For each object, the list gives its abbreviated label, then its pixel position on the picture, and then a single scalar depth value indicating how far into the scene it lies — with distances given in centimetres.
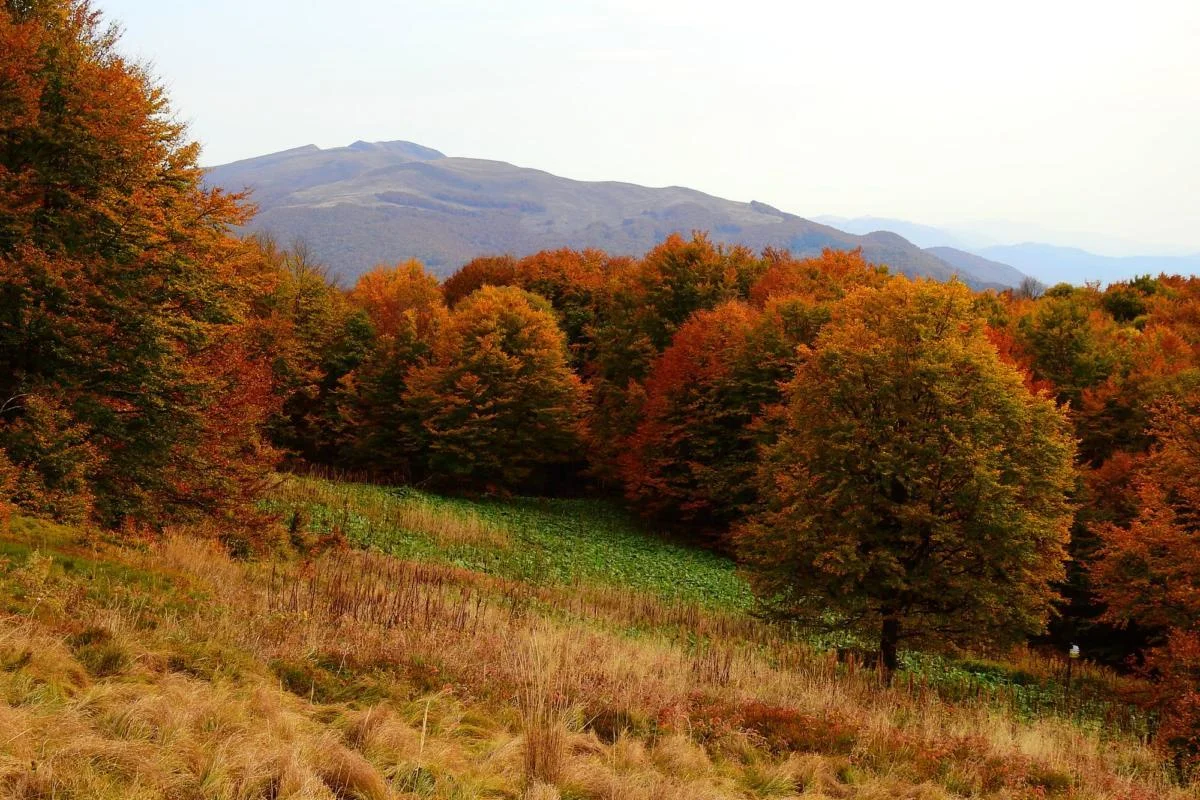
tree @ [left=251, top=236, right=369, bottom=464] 4850
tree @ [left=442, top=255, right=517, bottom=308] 6562
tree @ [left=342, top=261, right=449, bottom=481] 4829
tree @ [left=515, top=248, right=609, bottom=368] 5896
